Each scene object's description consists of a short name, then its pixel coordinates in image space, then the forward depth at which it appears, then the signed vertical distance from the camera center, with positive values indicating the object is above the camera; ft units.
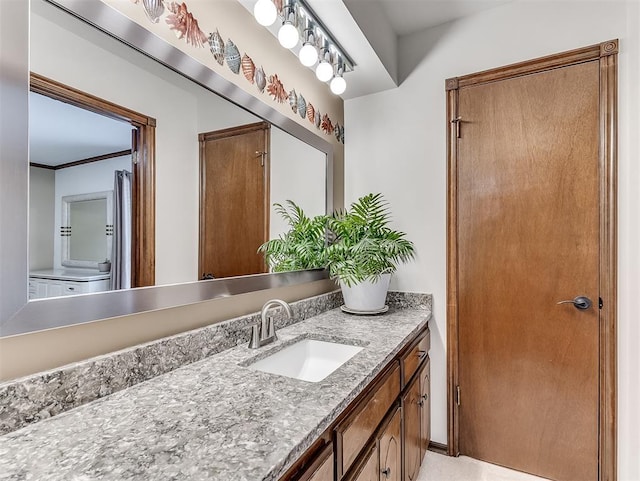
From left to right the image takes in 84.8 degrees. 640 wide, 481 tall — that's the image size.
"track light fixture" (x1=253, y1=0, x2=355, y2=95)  4.47 +3.05
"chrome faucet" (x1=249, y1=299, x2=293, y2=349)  4.35 -1.16
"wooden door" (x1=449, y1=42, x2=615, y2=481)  5.59 -0.46
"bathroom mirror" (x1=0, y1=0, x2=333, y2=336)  2.56 -0.37
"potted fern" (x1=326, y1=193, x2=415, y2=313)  6.08 -0.28
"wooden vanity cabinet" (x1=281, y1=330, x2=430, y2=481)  2.87 -2.04
